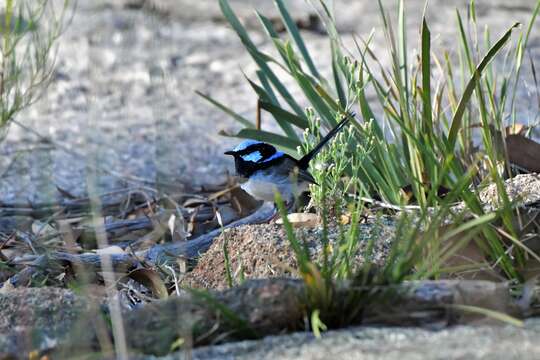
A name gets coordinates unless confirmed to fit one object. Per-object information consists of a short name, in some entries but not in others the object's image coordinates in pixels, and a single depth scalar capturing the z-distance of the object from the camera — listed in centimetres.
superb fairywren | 764
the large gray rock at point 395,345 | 391
